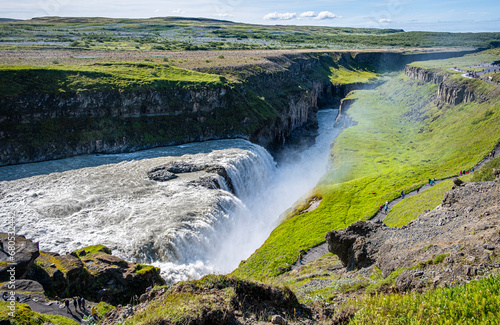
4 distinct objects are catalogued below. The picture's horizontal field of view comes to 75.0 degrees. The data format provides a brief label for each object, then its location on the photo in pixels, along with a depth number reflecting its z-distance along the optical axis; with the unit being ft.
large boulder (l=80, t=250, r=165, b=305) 83.10
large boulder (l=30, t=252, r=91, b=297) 76.84
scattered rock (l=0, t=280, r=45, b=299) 67.56
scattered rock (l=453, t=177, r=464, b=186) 103.51
